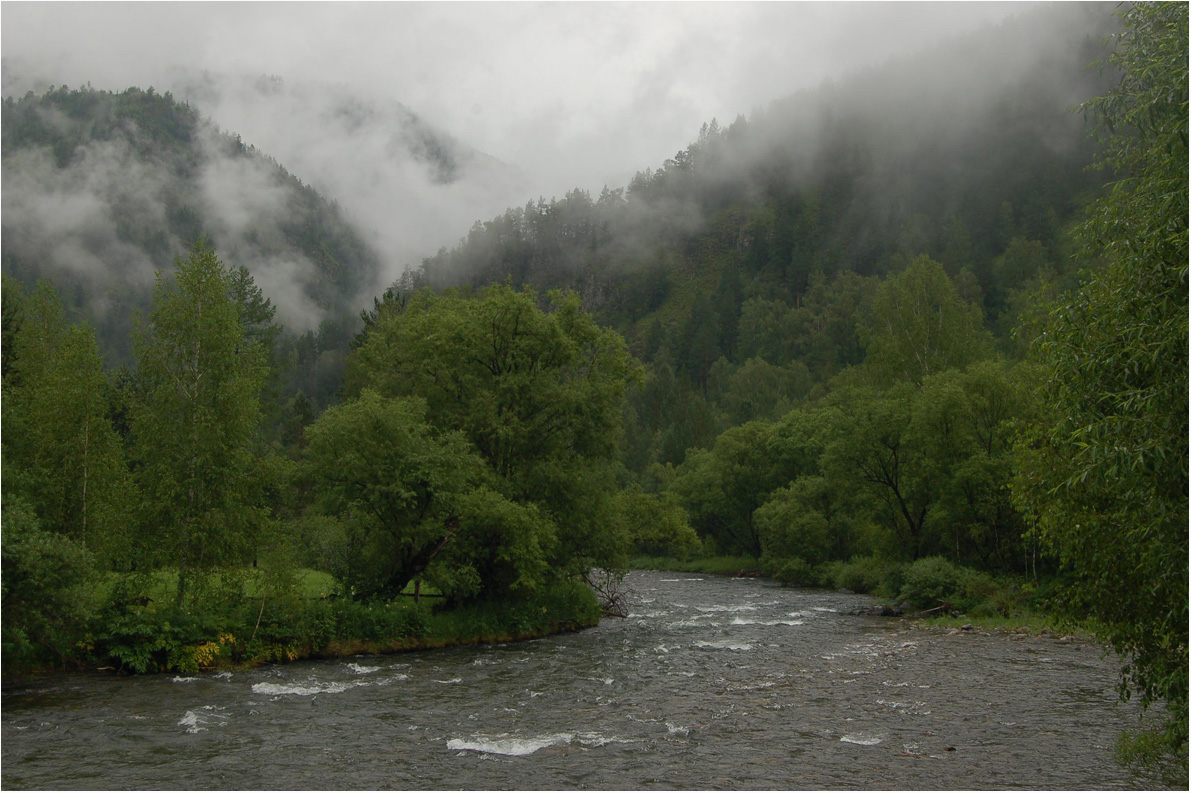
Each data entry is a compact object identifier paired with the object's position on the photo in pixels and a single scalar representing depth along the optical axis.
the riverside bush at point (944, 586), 48.50
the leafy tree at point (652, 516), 51.81
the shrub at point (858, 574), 62.53
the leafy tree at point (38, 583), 23.95
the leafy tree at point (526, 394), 45.28
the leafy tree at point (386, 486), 38.06
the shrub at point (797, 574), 72.06
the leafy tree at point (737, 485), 92.00
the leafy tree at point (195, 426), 32.41
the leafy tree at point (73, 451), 31.72
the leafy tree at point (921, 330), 80.38
